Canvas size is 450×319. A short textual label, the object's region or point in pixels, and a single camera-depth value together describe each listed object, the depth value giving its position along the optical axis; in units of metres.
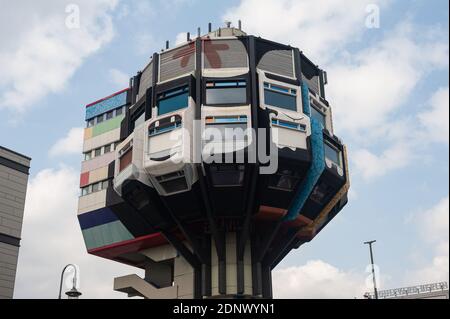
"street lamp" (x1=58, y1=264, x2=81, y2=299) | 37.83
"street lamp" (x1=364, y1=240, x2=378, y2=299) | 73.19
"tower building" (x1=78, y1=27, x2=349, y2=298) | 44.59
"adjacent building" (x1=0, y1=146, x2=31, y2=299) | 56.72
